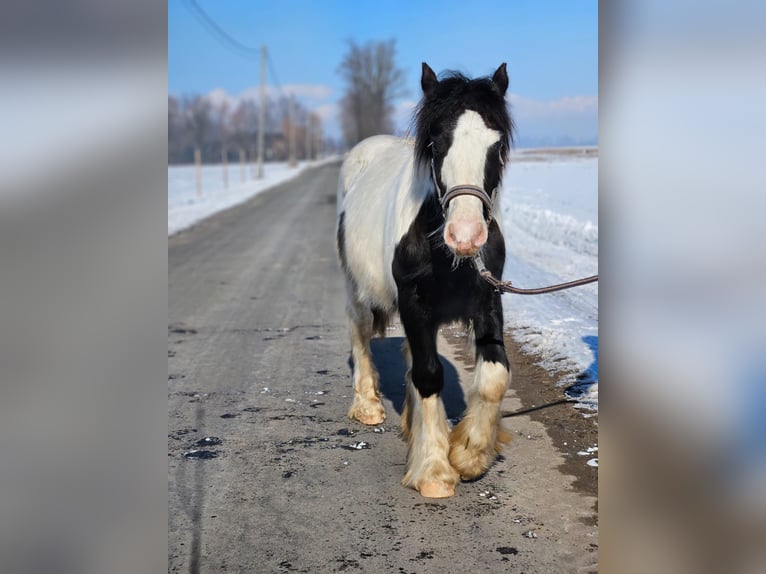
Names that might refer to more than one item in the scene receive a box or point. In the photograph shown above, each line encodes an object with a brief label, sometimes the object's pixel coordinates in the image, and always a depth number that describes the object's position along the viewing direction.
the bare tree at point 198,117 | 72.31
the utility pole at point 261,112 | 42.51
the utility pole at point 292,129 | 67.12
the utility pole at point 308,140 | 96.41
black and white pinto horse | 2.79
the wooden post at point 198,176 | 27.05
